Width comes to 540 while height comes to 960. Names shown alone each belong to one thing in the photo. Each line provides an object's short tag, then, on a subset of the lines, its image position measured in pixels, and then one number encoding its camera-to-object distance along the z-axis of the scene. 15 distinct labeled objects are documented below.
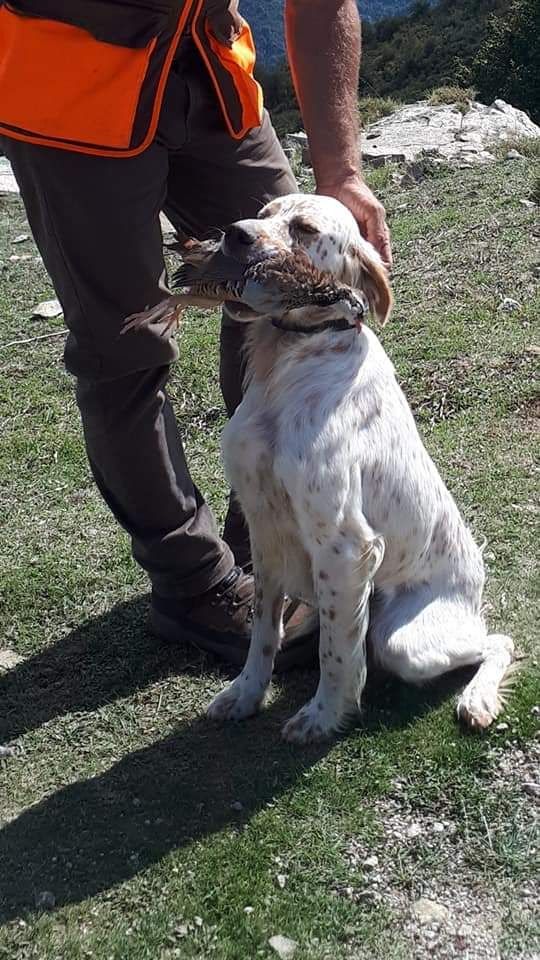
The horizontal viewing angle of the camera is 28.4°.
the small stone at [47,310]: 7.23
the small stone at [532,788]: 3.20
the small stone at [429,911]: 2.86
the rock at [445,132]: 9.85
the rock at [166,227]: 8.36
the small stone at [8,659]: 4.06
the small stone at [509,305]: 6.59
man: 3.07
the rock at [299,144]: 10.53
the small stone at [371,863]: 3.03
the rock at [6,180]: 10.47
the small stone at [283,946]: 2.78
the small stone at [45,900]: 2.96
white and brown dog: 3.14
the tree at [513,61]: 22.50
